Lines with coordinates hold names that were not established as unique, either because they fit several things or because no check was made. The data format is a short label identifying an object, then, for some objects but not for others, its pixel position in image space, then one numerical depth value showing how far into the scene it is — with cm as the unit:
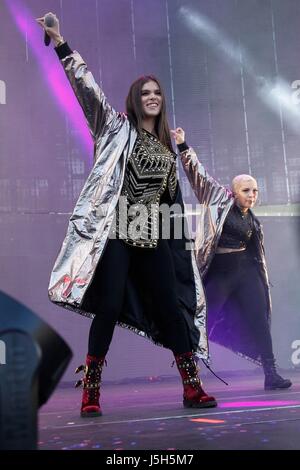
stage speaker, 283
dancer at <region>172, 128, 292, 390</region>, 738
